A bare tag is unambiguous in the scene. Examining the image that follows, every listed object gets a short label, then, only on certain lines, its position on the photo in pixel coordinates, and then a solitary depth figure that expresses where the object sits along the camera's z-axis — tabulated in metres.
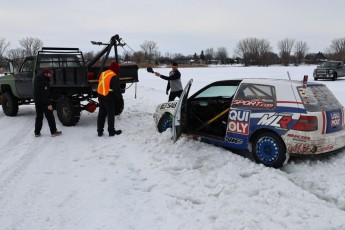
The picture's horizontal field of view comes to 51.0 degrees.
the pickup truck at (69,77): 9.60
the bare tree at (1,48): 79.39
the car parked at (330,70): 27.81
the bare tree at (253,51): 97.56
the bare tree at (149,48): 109.31
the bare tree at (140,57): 68.20
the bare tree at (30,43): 84.04
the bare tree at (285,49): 106.85
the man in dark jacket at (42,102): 8.34
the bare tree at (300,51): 106.30
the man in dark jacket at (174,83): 9.48
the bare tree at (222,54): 117.38
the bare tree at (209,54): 118.24
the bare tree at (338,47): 107.51
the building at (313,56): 109.51
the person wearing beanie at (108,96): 8.17
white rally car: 5.38
